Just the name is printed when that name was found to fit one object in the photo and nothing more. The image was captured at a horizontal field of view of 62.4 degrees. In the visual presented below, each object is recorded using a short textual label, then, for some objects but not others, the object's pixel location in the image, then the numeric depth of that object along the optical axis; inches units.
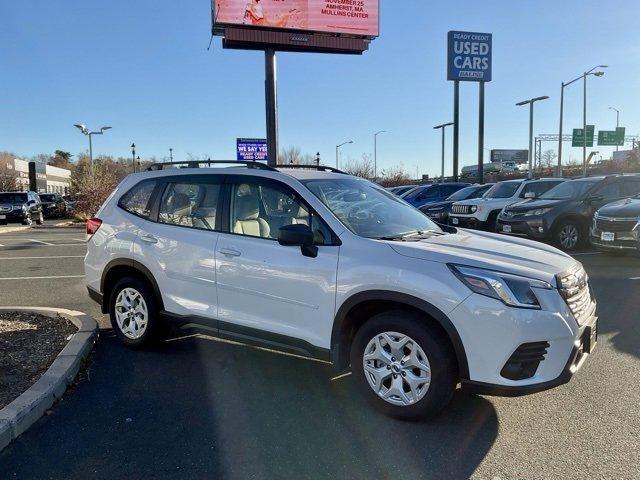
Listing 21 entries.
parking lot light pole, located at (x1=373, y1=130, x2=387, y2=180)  2596.0
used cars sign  1133.7
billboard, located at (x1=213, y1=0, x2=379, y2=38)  881.5
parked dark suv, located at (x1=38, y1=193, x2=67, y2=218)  1330.0
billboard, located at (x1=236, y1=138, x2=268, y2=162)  1446.6
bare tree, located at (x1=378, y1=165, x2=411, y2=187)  2531.3
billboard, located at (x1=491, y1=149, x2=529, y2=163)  4265.0
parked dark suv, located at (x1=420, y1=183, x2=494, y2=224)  689.6
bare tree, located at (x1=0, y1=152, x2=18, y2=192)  2687.0
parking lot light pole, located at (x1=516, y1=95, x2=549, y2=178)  1331.2
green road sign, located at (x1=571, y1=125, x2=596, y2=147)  1848.8
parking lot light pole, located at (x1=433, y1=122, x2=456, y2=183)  1726.9
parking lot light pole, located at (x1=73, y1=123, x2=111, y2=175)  1350.8
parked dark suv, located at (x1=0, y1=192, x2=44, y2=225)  1003.9
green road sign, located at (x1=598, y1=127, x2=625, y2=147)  2278.5
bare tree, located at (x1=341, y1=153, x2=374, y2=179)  2613.2
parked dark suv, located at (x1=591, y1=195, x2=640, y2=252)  383.4
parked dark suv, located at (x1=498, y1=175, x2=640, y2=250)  467.5
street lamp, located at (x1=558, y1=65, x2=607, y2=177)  1371.8
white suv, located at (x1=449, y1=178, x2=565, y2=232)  583.2
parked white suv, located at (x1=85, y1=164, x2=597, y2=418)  132.3
